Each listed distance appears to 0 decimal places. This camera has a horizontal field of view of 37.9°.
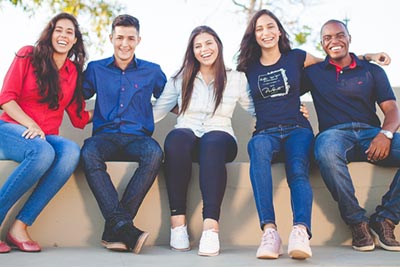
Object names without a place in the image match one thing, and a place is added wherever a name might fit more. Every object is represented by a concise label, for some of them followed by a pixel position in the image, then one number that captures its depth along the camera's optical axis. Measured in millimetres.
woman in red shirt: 2666
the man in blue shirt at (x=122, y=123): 2715
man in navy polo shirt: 2775
